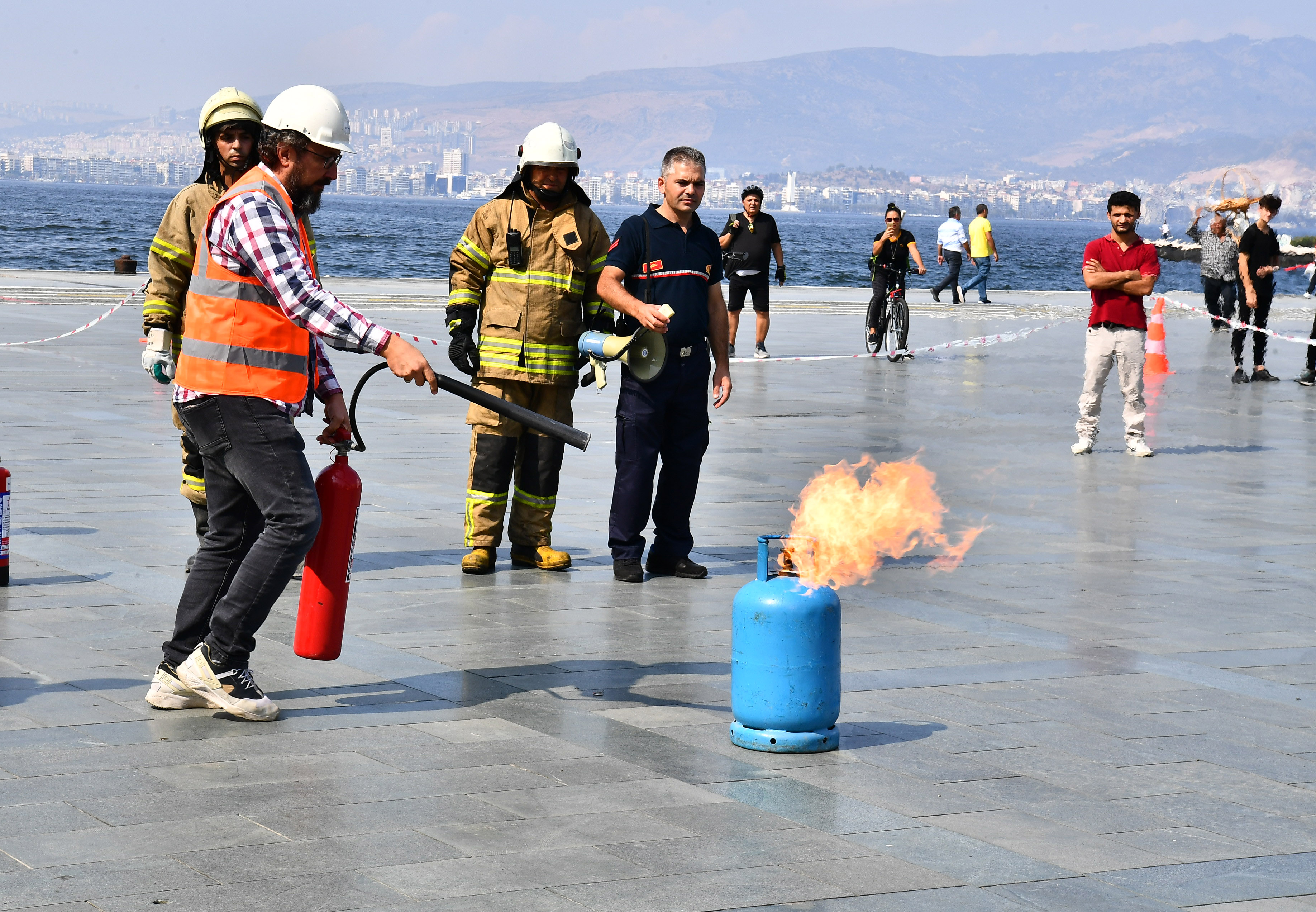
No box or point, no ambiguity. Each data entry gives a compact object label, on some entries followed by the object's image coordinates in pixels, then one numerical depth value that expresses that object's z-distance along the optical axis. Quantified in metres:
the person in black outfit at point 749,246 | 19.92
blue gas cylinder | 5.33
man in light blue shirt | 31.84
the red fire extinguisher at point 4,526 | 7.38
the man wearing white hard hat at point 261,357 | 5.37
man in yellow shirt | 33.03
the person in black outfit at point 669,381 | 8.20
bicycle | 21.59
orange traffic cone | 21.41
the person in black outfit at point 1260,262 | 18.84
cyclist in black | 21.08
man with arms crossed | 12.84
